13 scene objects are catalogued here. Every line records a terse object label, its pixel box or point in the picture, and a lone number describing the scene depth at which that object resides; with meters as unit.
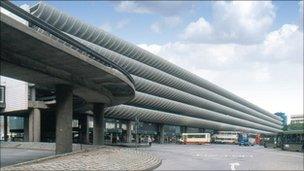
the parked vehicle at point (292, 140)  45.63
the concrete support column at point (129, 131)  74.98
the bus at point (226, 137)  79.56
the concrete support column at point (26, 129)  52.95
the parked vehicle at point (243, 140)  70.94
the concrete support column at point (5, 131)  61.12
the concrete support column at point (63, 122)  26.69
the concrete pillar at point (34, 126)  50.90
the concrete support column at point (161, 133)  86.93
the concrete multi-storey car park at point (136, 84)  25.88
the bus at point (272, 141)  57.54
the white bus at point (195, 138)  74.20
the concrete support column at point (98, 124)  38.15
